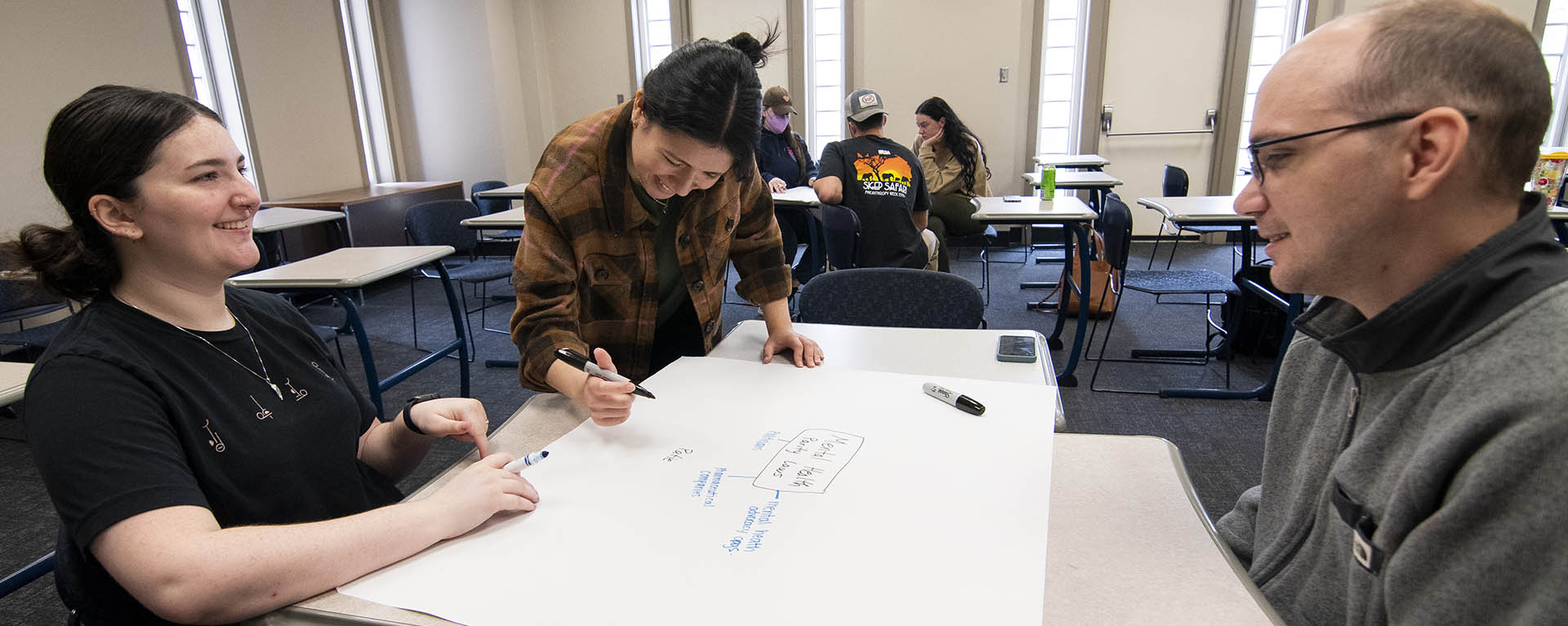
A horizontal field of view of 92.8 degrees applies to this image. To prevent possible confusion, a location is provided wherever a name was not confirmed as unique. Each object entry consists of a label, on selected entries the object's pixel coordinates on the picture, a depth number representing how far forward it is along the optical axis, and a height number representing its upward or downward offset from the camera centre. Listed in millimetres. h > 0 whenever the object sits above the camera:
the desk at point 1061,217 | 3355 -614
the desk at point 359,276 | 2686 -619
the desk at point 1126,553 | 729 -502
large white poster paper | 722 -473
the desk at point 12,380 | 1604 -580
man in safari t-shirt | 3457 -446
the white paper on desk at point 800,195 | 4207 -587
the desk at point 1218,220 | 2955 -615
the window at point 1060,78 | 6504 +49
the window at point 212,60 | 5105 +316
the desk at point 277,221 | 4062 -633
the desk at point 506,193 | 5047 -614
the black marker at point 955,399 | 1137 -470
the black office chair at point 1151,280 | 3105 -857
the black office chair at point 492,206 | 5159 -738
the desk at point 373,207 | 5320 -760
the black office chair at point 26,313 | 2801 -815
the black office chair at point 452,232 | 3959 -726
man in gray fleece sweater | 554 -190
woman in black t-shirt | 729 -352
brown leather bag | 4086 -1098
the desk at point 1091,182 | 4992 -648
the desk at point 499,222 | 3887 -619
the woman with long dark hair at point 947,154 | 4738 -421
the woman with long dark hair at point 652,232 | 1144 -246
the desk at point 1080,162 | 5816 -599
